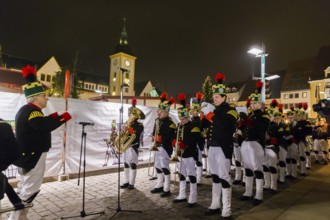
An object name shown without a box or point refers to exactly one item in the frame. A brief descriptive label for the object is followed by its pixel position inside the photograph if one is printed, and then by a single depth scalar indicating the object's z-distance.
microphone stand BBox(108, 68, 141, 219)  5.25
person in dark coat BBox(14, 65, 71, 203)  4.10
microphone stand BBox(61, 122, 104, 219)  4.96
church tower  73.69
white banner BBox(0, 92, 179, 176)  6.98
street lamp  14.93
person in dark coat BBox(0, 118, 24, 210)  2.99
